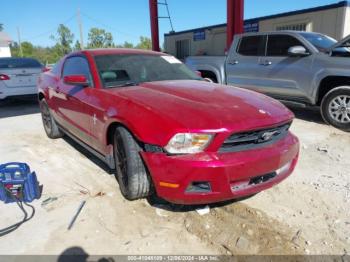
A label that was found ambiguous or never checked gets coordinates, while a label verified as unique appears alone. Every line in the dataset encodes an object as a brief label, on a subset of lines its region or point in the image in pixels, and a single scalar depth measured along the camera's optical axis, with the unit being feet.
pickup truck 19.16
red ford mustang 8.50
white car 27.84
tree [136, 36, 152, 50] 189.59
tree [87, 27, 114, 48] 154.71
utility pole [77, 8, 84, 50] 126.76
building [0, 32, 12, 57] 199.82
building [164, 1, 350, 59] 40.88
